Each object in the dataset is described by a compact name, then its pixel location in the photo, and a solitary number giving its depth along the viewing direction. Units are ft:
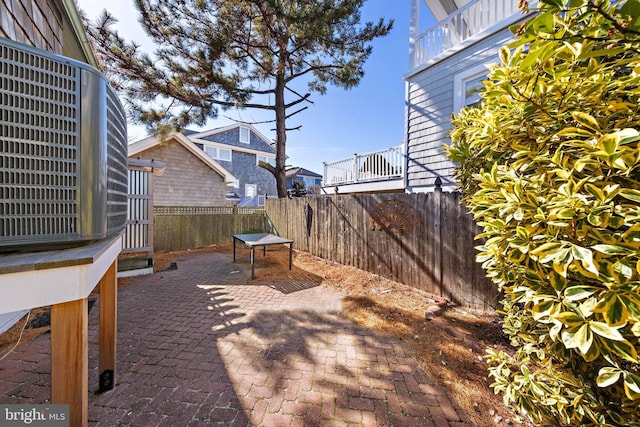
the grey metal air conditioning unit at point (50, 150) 3.38
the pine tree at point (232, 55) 19.92
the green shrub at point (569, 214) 3.40
